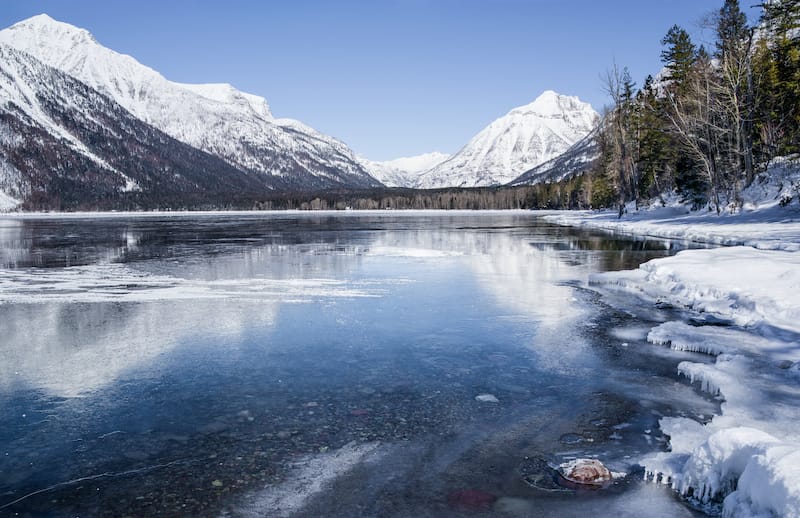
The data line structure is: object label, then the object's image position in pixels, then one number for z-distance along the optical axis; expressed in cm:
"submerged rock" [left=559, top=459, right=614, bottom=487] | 589
